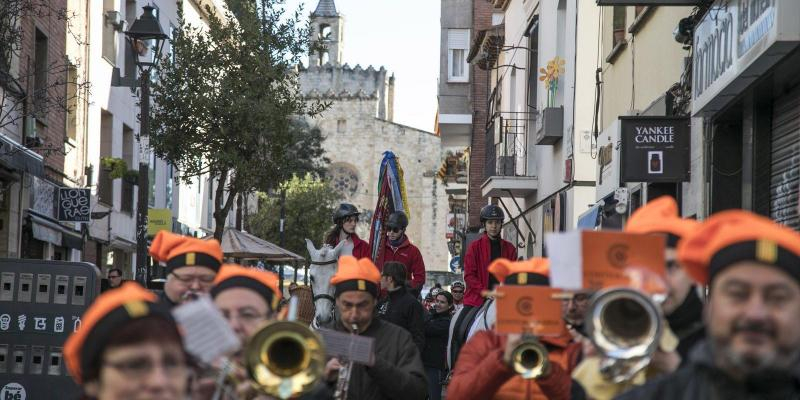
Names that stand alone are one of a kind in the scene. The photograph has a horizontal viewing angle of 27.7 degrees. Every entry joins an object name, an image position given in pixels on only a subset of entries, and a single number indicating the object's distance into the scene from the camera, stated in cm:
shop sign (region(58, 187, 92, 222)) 2627
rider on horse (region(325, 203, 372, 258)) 1542
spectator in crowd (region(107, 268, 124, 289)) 2117
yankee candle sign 1675
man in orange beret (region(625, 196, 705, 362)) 538
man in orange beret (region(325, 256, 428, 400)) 852
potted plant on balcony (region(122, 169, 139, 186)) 3347
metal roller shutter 1295
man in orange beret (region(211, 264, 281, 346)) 592
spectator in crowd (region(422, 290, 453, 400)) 1838
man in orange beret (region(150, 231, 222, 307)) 739
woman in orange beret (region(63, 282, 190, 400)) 423
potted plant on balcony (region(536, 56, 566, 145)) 2705
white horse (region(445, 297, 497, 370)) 1277
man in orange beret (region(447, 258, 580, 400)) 691
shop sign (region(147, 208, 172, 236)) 2438
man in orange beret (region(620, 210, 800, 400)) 424
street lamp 1983
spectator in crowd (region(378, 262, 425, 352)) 1436
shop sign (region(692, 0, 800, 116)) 1109
